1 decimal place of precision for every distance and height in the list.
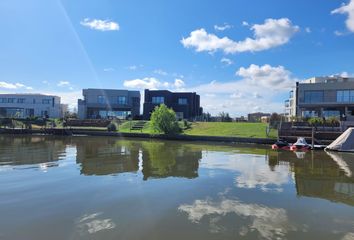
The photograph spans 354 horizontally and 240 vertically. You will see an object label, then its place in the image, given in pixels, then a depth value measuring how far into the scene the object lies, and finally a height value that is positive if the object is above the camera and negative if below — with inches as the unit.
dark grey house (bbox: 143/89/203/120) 3011.8 +172.1
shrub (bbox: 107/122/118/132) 2266.2 -48.6
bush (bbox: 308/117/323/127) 1717.5 +20.4
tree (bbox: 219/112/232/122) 2768.2 +49.3
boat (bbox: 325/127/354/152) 1353.3 -61.8
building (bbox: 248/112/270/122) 2794.8 +42.4
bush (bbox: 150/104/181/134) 1983.3 +2.2
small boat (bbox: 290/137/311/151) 1408.7 -80.6
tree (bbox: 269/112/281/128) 1925.4 +27.1
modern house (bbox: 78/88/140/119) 3225.9 +158.5
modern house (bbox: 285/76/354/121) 2170.3 +169.8
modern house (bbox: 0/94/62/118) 3799.2 +141.3
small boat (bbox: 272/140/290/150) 1457.9 -84.9
